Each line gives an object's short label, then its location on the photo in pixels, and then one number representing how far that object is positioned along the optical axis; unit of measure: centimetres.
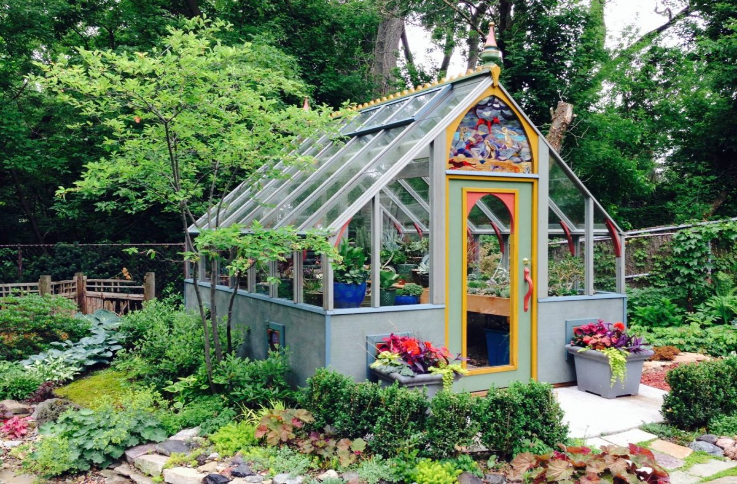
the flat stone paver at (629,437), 509
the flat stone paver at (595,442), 494
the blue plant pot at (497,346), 716
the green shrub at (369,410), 456
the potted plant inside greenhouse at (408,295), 609
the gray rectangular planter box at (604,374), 630
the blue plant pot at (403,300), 608
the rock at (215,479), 438
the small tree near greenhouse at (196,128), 514
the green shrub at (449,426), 443
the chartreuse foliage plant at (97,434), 489
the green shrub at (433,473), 416
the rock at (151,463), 468
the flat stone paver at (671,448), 488
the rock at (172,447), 494
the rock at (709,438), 511
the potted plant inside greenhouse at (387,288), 597
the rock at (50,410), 593
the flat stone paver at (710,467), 450
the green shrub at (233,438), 496
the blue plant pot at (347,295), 568
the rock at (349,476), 433
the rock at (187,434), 526
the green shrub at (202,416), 541
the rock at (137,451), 495
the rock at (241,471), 449
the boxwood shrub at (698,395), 537
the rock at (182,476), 444
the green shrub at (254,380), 568
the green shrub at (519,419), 454
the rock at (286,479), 434
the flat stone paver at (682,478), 434
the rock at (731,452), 483
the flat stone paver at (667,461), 462
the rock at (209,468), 461
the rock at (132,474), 464
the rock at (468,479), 420
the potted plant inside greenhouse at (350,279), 570
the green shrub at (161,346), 657
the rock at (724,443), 500
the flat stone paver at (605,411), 541
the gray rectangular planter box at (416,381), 516
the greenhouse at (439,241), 577
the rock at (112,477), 471
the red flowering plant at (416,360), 528
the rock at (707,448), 492
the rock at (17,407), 629
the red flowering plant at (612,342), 616
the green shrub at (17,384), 679
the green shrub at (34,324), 780
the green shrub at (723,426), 531
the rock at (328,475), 436
